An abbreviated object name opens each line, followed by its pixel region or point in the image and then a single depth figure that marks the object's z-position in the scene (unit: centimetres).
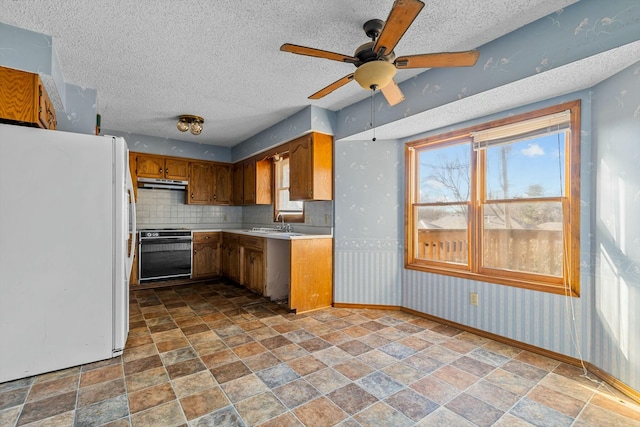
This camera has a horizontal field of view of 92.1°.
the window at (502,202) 246
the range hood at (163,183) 498
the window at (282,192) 475
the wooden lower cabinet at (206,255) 516
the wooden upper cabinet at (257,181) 506
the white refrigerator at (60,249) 207
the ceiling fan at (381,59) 178
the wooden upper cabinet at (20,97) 198
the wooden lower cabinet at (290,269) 357
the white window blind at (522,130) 246
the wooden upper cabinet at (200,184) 542
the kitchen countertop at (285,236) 358
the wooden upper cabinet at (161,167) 491
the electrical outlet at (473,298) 294
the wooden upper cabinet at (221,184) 569
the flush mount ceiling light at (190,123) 397
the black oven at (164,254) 470
